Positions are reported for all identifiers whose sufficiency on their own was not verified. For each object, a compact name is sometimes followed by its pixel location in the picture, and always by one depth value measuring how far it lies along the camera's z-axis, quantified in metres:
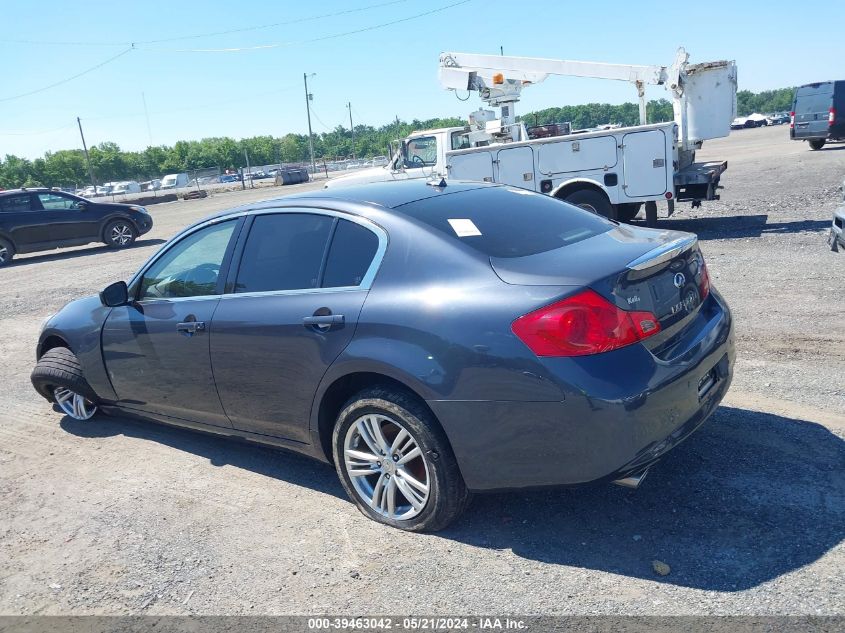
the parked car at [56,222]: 17.80
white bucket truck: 11.20
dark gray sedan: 3.06
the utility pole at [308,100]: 66.25
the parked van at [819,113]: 25.70
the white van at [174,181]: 56.88
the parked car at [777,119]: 79.69
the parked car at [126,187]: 63.21
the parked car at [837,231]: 7.00
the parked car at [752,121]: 76.56
